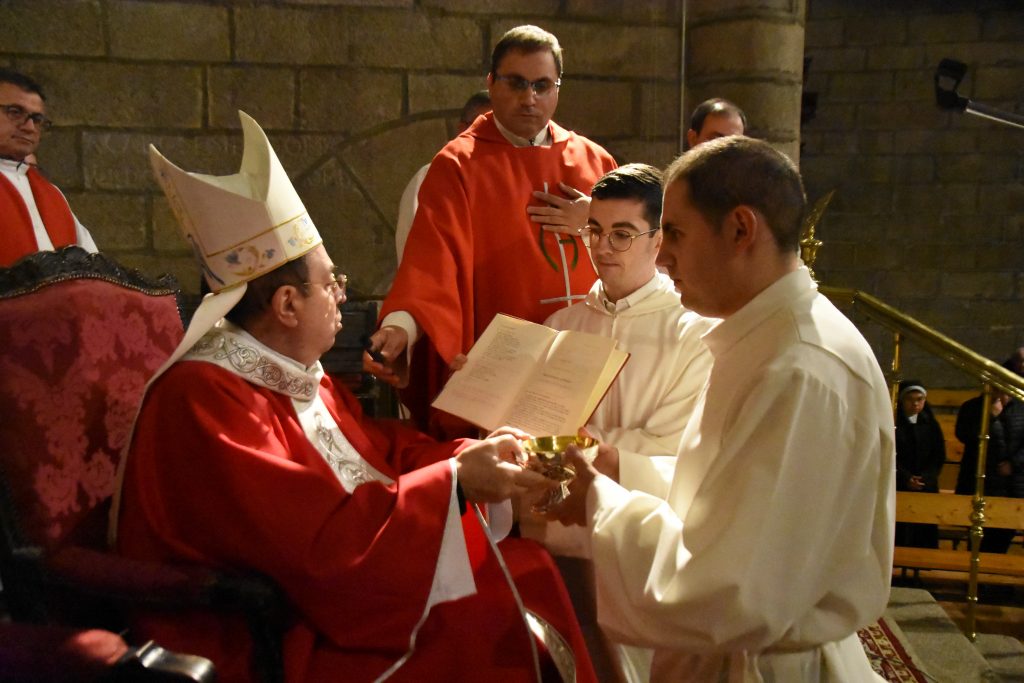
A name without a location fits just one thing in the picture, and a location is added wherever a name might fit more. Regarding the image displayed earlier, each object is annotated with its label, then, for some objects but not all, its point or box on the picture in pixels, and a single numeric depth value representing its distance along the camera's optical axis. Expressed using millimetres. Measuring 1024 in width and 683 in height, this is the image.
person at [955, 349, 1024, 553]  5141
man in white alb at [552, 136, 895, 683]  1328
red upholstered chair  1680
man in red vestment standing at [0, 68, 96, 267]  3863
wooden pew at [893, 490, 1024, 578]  4297
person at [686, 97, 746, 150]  3979
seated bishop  1693
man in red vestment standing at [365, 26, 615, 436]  2928
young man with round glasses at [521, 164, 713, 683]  2318
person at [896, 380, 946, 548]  5176
